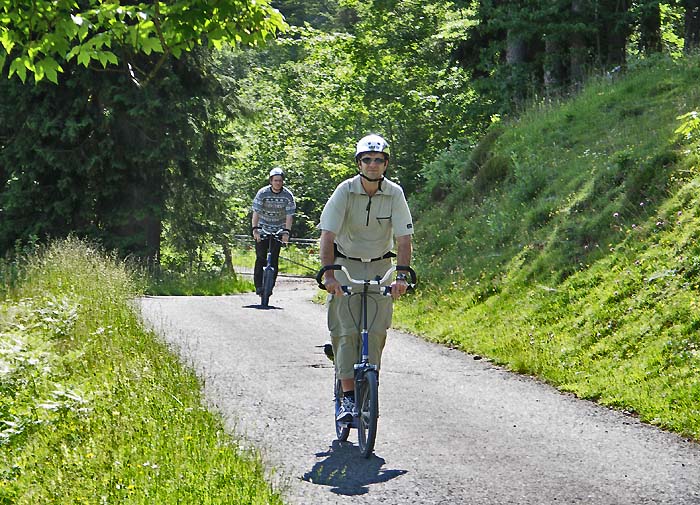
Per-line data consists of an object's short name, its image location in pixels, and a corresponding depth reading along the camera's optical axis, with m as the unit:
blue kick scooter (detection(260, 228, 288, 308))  37.31
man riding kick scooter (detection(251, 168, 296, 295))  36.78
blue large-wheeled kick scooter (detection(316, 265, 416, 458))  15.12
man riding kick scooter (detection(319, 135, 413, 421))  16.08
